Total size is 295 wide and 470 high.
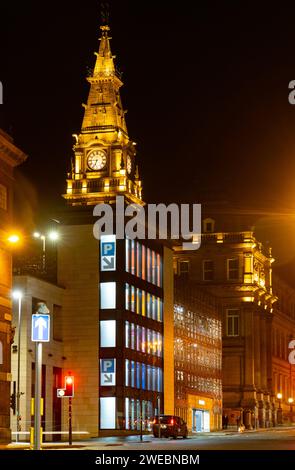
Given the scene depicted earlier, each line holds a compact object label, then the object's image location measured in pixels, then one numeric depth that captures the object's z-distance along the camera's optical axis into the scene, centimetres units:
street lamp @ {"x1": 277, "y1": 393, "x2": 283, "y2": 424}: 14873
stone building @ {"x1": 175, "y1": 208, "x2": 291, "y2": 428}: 13575
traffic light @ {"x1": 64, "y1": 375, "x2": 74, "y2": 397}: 5484
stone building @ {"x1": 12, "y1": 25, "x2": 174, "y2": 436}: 8675
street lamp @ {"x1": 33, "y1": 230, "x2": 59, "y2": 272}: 8438
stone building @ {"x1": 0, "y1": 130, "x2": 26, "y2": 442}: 6488
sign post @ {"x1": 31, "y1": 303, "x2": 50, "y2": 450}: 4050
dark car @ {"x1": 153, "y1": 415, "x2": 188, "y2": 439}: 7481
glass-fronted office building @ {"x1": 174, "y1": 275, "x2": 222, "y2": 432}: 10400
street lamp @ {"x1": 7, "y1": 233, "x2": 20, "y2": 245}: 5031
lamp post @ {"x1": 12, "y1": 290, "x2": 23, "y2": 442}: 6814
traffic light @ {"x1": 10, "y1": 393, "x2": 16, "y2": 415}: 6016
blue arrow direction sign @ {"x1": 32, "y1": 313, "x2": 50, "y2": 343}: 4100
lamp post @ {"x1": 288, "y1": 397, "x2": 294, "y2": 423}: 15575
